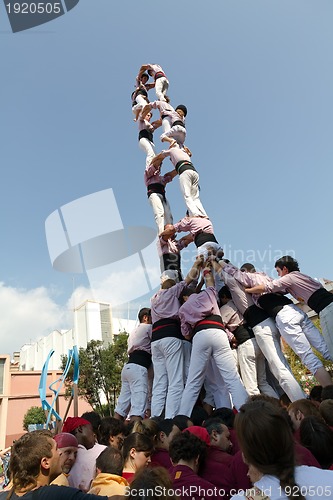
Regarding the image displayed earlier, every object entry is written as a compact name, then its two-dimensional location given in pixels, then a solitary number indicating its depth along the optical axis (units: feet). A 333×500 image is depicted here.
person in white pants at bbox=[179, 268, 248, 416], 14.98
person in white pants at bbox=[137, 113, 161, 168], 29.34
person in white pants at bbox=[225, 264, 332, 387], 14.55
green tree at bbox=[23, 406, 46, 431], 94.53
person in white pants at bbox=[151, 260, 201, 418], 17.13
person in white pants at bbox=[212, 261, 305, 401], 14.69
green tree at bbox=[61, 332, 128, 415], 77.82
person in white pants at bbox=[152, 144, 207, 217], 23.29
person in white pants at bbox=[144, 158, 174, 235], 26.61
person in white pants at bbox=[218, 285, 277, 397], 16.65
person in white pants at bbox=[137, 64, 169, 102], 32.82
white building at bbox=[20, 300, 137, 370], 135.85
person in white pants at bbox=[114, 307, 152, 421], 19.19
